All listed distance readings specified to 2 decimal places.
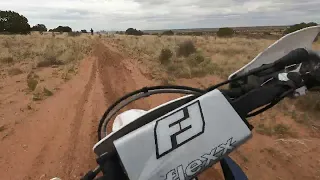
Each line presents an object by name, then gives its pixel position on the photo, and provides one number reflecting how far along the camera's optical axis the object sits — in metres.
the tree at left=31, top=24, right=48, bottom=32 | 59.75
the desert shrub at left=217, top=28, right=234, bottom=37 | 39.30
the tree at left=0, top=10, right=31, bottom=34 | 40.36
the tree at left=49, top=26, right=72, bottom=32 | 61.72
